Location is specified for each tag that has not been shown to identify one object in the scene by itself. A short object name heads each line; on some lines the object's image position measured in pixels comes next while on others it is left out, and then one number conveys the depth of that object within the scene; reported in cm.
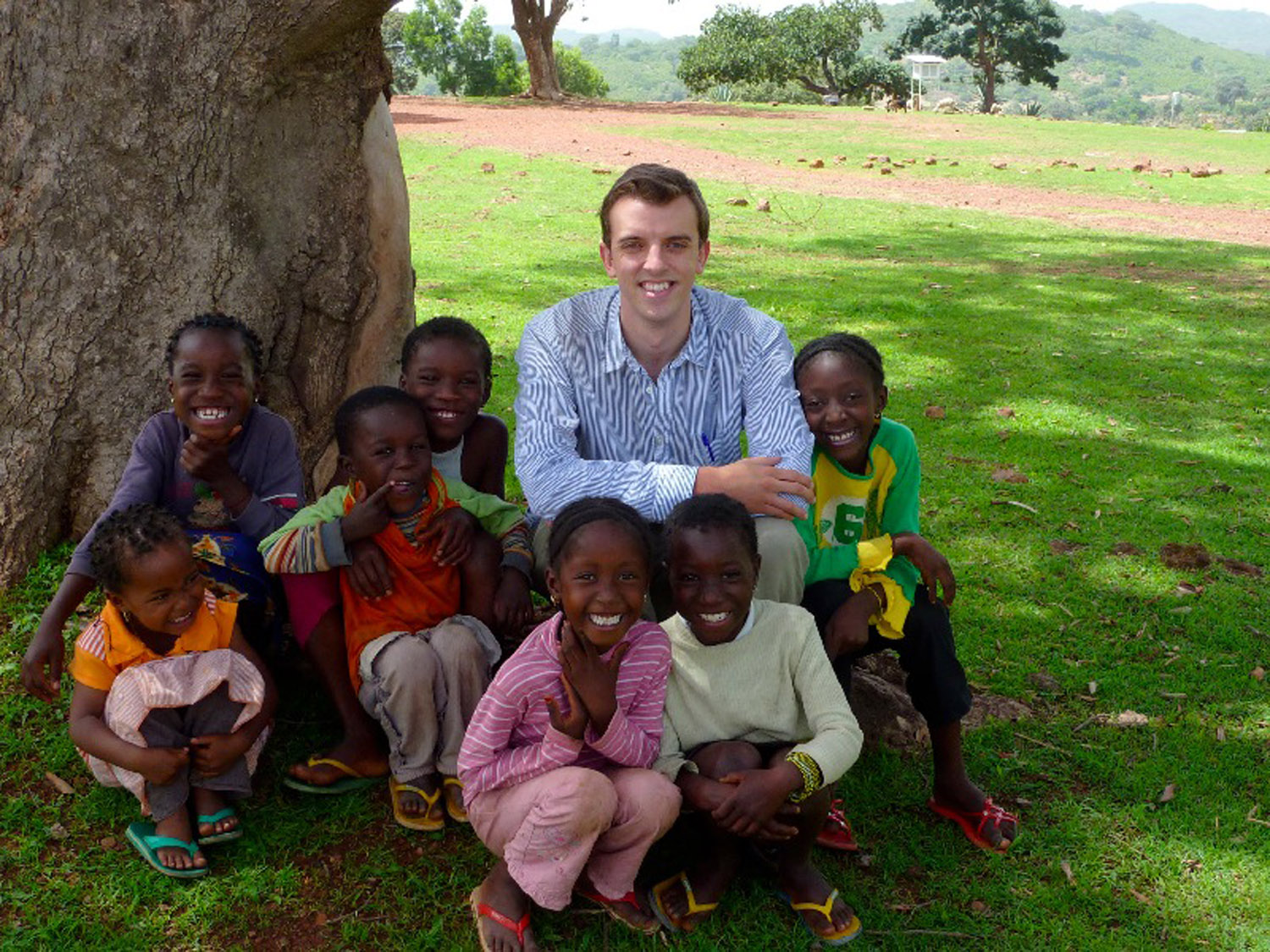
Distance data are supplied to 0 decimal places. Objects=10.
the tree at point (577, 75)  5053
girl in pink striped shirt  274
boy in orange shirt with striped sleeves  325
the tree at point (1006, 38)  4009
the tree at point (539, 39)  2716
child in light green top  284
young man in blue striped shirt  327
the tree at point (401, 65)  4159
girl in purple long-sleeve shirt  340
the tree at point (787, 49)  3938
